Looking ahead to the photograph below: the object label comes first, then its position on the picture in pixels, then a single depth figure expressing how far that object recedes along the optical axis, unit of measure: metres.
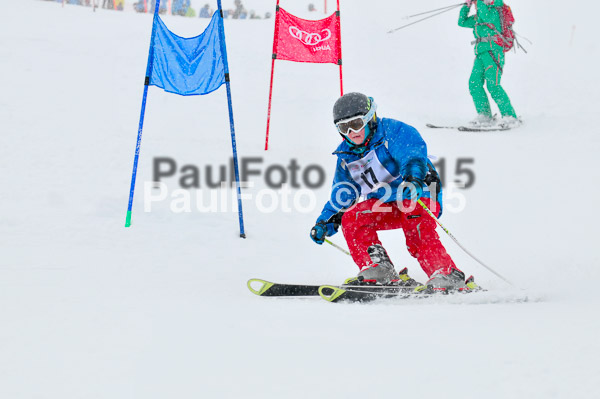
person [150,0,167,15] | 43.12
